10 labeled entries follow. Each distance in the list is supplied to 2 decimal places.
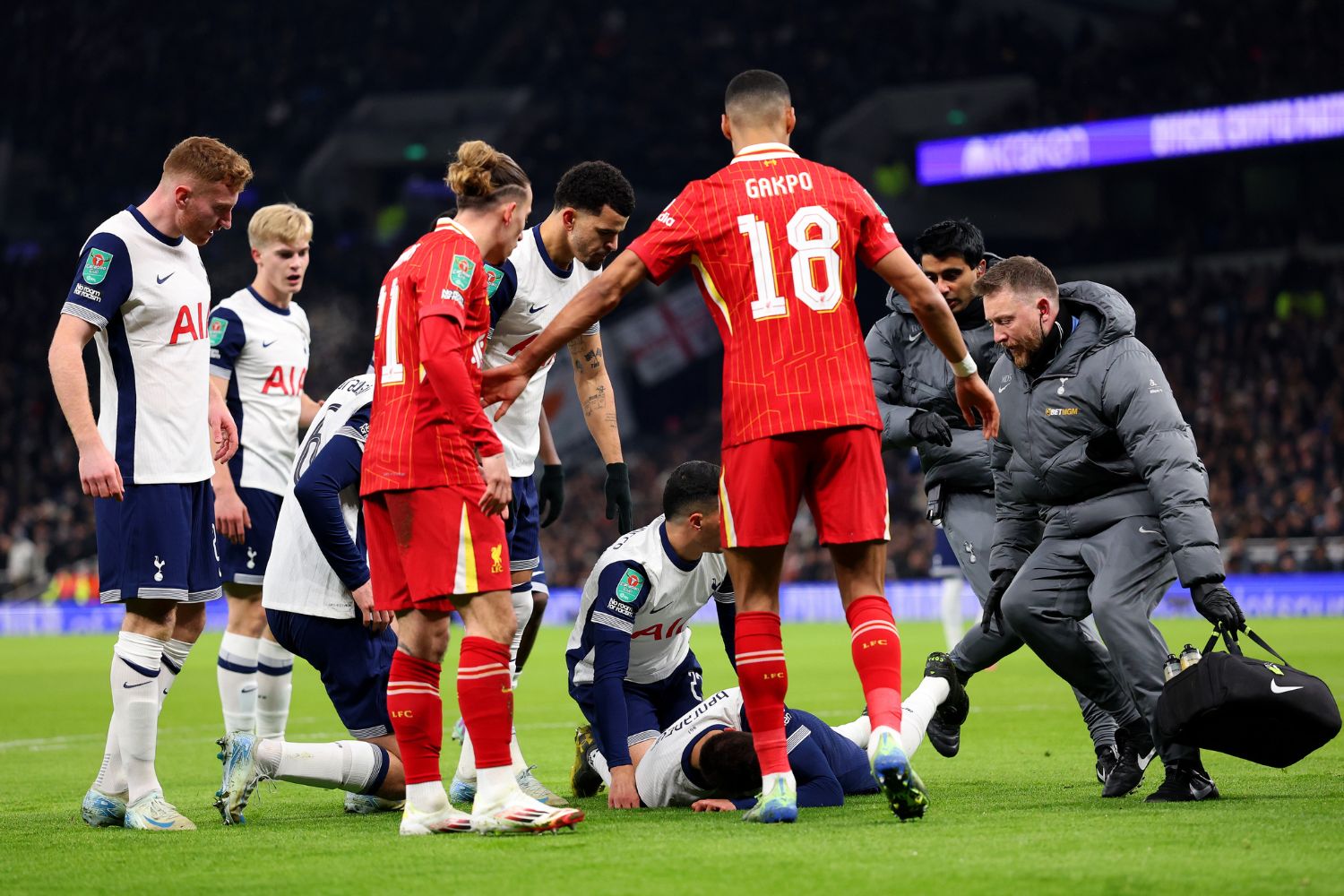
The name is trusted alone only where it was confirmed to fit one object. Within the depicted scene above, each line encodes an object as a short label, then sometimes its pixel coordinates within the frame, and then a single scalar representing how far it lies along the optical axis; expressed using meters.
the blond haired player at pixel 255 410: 14.49
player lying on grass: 11.25
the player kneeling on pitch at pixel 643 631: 11.87
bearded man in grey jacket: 10.91
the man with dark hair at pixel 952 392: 14.11
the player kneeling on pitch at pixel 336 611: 11.41
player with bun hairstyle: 9.59
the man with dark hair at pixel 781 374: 9.95
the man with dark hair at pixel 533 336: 12.38
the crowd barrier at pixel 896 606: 41.66
